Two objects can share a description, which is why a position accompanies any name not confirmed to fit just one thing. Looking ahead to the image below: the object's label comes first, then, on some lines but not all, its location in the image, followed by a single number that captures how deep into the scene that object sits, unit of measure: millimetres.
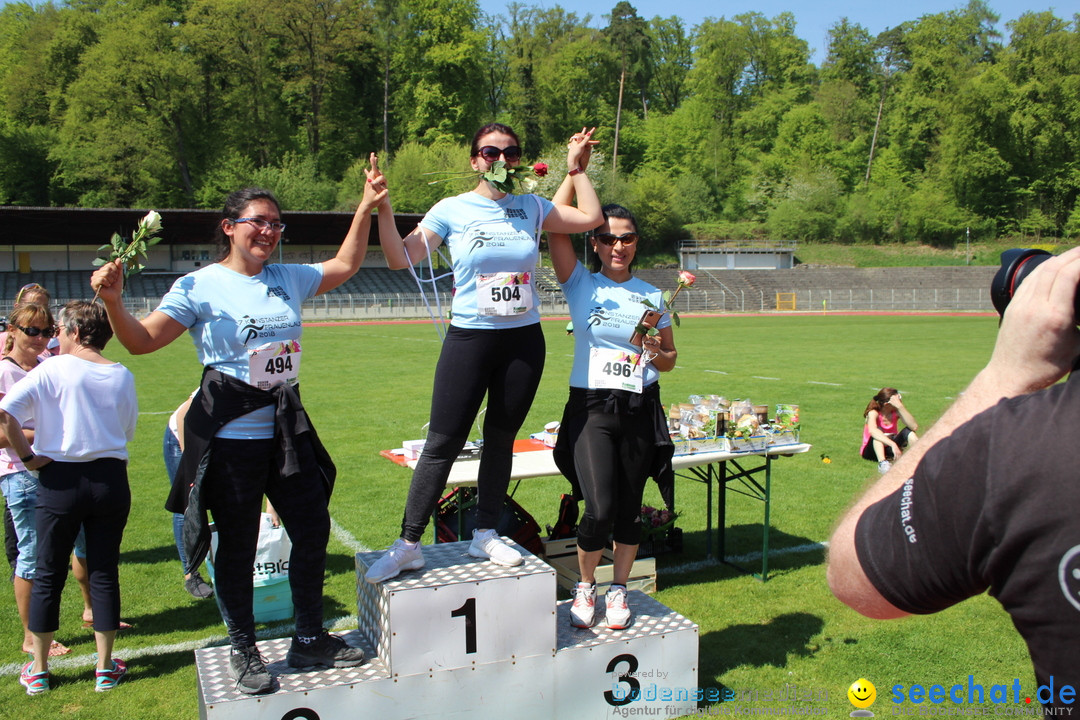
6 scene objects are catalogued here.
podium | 3582
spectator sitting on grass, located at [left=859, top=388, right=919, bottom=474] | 8977
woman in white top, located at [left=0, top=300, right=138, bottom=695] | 4262
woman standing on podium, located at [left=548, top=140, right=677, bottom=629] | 4215
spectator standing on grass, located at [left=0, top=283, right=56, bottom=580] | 5227
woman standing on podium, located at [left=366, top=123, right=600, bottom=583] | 3877
